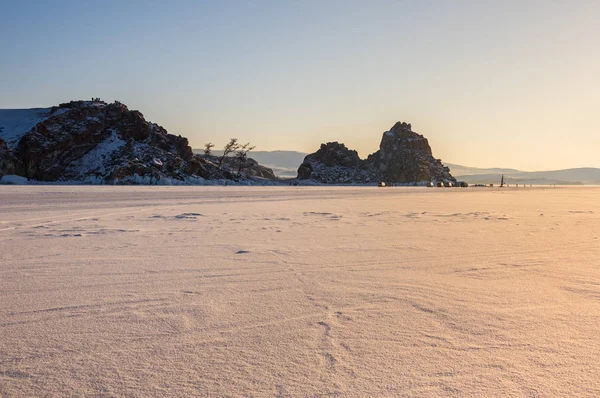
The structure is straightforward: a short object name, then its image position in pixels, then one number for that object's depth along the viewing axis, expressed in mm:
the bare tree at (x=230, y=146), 98938
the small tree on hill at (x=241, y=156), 99212
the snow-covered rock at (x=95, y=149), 62875
